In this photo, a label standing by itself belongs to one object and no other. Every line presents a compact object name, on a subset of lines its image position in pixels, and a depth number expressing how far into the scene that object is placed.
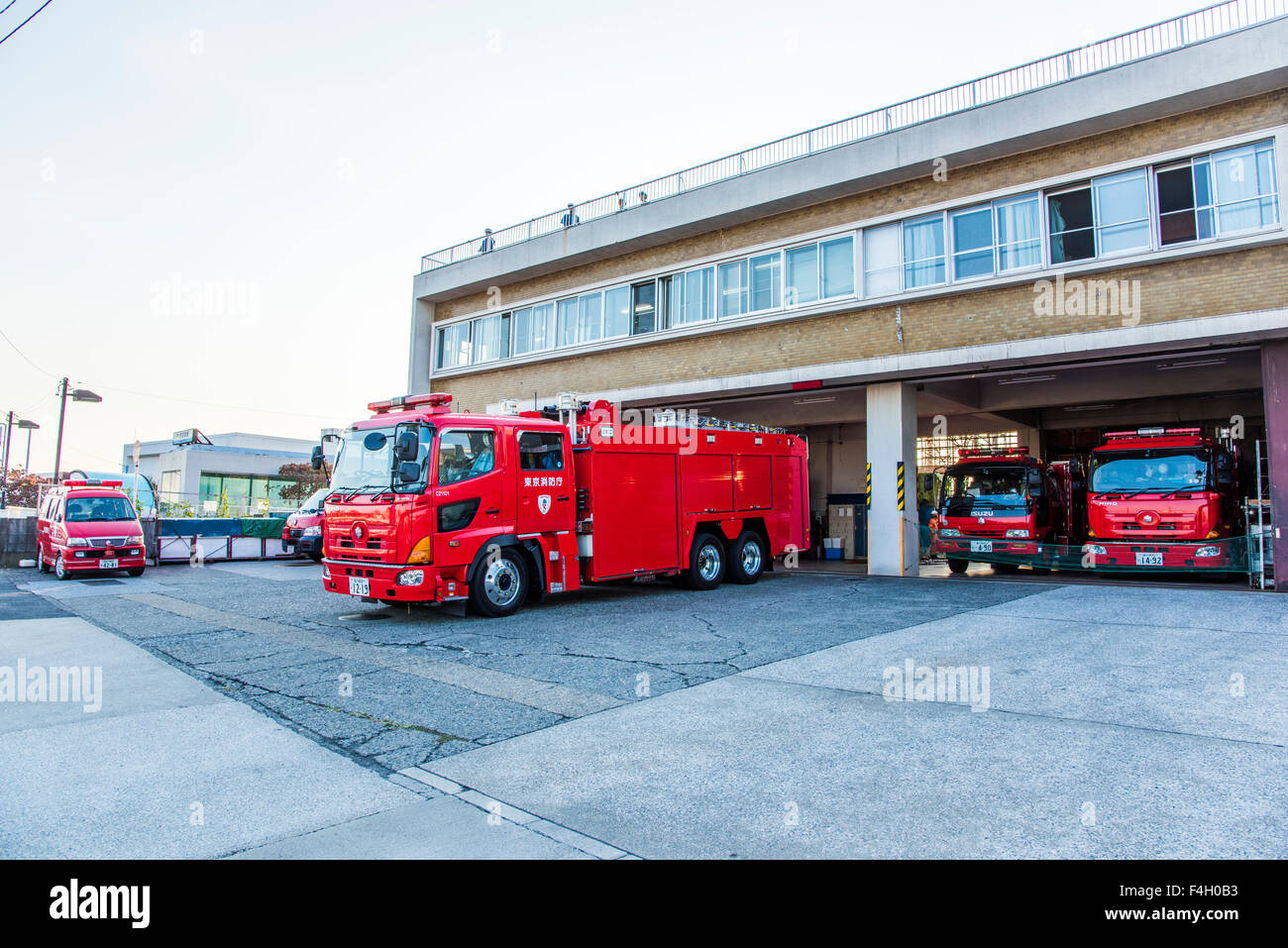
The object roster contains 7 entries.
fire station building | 11.82
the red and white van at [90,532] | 16.14
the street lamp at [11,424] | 40.37
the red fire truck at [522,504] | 9.33
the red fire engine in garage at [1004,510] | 15.64
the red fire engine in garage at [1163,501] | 13.23
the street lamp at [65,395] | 33.05
